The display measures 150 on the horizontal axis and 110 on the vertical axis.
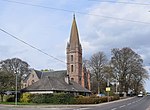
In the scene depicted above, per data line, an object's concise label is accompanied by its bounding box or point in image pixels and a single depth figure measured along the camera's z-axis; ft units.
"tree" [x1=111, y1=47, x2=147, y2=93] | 150.41
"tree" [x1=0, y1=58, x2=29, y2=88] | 156.93
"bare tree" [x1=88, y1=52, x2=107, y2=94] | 154.43
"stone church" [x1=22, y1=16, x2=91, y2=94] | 131.73
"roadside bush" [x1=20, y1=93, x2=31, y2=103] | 96.49
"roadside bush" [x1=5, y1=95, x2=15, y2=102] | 104.26
